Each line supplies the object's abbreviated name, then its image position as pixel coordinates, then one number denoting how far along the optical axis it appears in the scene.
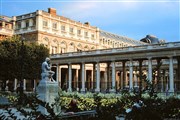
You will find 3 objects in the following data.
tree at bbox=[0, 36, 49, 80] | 46.19
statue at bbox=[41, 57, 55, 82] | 19.38
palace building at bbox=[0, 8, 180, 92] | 62.56
